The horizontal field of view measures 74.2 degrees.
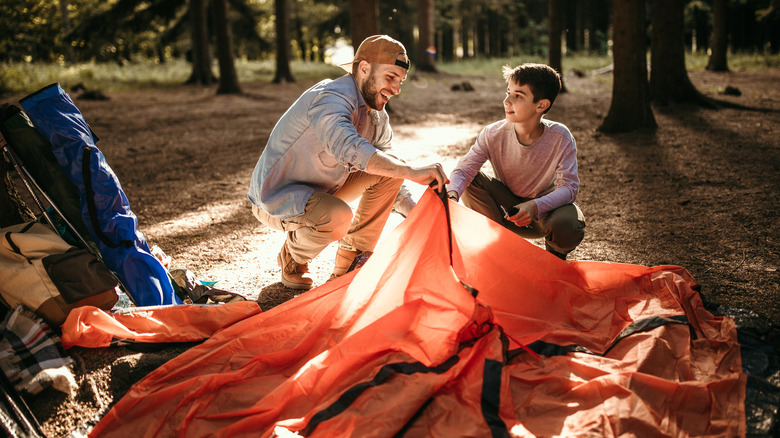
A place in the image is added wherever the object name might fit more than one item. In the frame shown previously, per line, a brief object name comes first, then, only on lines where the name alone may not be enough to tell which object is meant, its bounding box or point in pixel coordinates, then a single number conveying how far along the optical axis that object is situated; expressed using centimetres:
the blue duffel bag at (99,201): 271
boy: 294
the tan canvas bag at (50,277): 239
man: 265
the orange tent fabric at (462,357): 187
